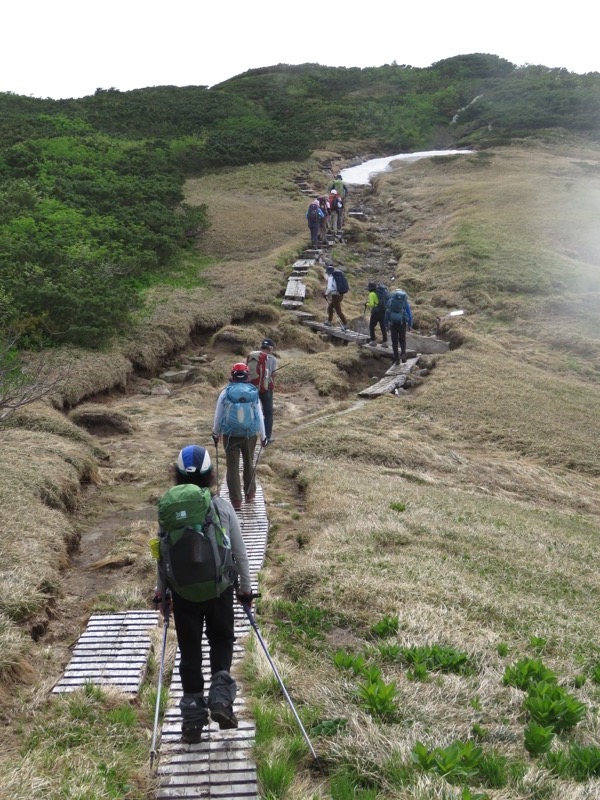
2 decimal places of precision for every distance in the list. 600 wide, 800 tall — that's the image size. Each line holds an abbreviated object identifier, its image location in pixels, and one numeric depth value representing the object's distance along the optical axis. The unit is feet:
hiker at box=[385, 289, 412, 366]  62.75
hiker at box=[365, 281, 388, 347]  67.82
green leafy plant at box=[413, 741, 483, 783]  13.88
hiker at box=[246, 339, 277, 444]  42.09
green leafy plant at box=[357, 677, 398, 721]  16.26
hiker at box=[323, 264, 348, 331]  74.08
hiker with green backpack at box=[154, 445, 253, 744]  15.46
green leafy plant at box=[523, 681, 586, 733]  16.14
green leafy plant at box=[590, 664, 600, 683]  18.61
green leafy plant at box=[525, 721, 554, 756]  15.07
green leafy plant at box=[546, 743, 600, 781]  14.16
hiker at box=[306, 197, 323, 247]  97.96
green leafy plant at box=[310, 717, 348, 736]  15.79
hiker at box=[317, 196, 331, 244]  101.65
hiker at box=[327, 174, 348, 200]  113.75
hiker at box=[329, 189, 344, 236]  106.63
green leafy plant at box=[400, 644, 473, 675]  18.60
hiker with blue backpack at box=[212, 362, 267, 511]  32.58
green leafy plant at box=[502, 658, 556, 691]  17.72
